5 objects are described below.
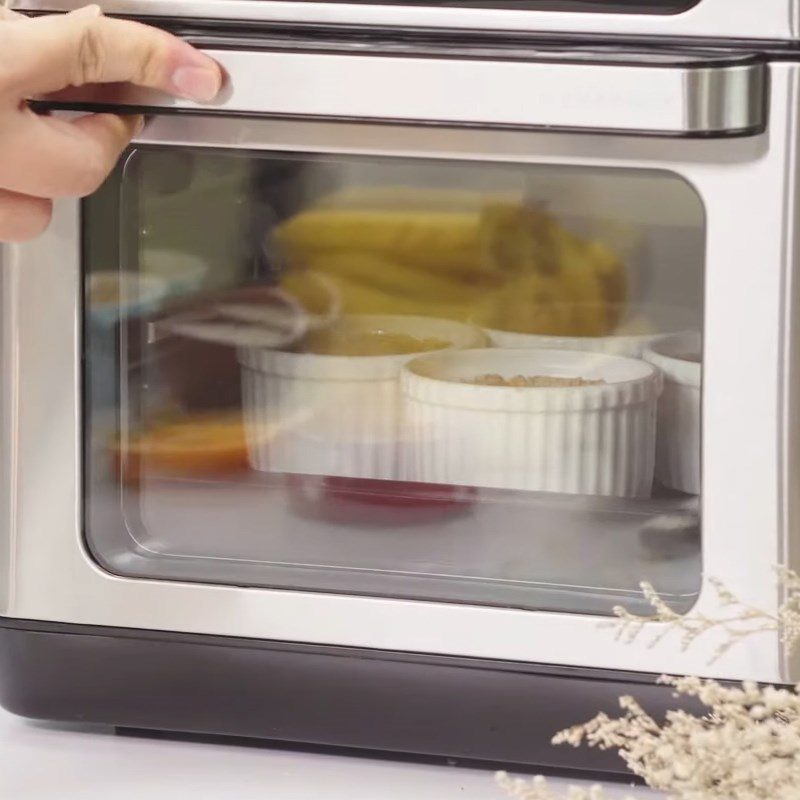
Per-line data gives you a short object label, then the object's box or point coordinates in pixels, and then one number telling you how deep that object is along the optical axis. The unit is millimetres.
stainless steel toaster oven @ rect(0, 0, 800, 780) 1036
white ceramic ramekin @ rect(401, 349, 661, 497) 1090
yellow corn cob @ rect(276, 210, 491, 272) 1087
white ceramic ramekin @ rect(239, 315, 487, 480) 1107
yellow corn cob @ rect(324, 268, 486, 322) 1099
